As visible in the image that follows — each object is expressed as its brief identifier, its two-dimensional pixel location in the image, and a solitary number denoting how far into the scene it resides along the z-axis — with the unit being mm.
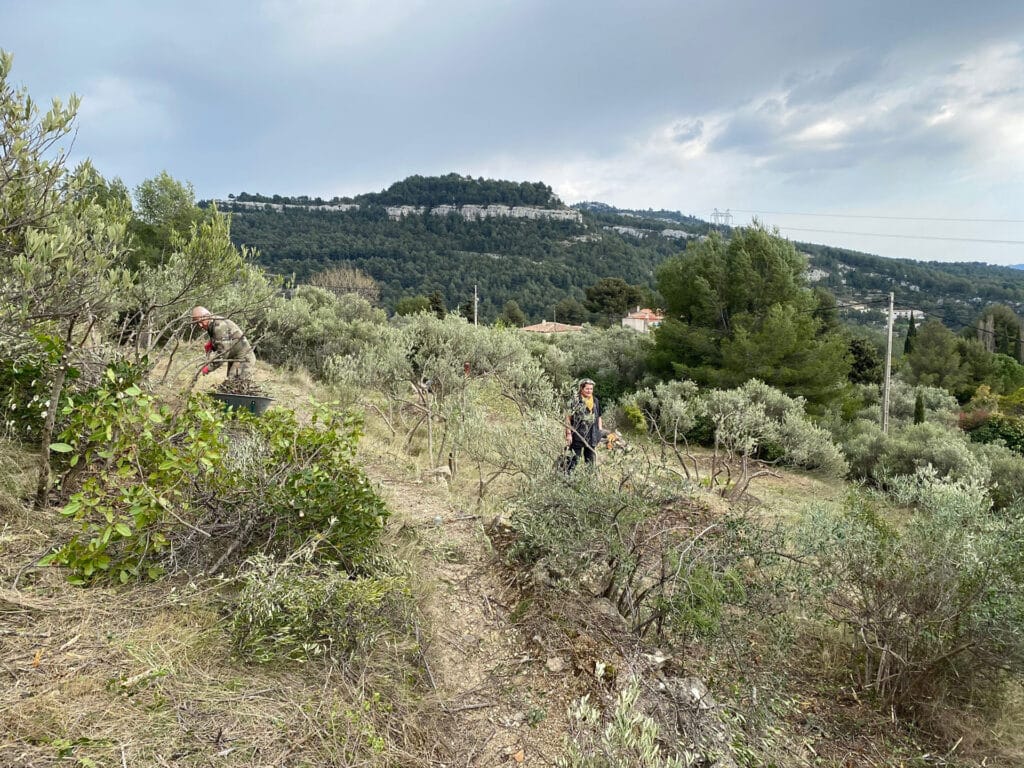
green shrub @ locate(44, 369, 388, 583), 2672
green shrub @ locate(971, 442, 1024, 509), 8586
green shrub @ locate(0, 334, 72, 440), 3488
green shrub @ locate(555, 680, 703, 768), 1821
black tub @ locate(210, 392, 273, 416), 5059
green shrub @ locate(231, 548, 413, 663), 2443
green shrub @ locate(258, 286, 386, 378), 12962
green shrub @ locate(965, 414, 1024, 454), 14586
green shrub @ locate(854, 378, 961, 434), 18505
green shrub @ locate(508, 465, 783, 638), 3125
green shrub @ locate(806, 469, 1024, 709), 2959
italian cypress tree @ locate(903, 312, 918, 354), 36950
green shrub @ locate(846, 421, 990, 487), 9863
